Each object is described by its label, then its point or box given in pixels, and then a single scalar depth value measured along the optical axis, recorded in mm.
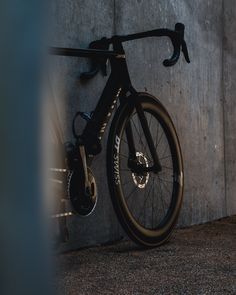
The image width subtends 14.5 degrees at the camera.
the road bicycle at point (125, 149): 3748
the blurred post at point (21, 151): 842
